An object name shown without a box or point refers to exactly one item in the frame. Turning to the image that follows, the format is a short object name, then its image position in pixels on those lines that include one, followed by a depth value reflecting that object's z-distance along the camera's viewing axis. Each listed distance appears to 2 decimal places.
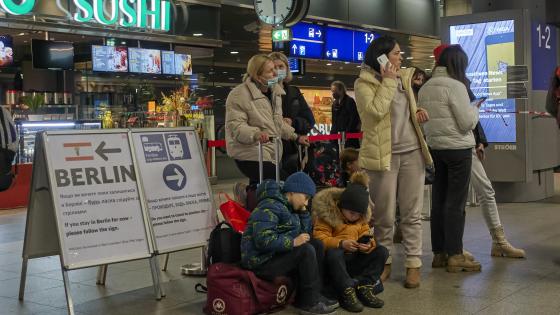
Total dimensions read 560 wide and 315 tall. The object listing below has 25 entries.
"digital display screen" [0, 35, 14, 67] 11.66
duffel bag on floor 4.46
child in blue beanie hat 4.43
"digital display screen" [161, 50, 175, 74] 13.39
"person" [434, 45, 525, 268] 6.21
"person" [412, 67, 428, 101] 7.28
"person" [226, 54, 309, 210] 5.55
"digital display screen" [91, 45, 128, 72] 12.16
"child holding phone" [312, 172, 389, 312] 4.66
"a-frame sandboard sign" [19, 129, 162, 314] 4.64
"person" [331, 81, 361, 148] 9.38
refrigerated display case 11.16
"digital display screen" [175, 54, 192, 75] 13.76
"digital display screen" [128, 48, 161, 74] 12.77
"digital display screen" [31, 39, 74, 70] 11.46
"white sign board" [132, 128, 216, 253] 5.15
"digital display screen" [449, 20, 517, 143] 9.80
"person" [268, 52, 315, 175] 6.05
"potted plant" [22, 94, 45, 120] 12.00
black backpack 4.70
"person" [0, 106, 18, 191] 5.59
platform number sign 10.16
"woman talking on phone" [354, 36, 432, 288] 5.18
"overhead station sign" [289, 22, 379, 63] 12.84
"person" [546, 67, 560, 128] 5.75
